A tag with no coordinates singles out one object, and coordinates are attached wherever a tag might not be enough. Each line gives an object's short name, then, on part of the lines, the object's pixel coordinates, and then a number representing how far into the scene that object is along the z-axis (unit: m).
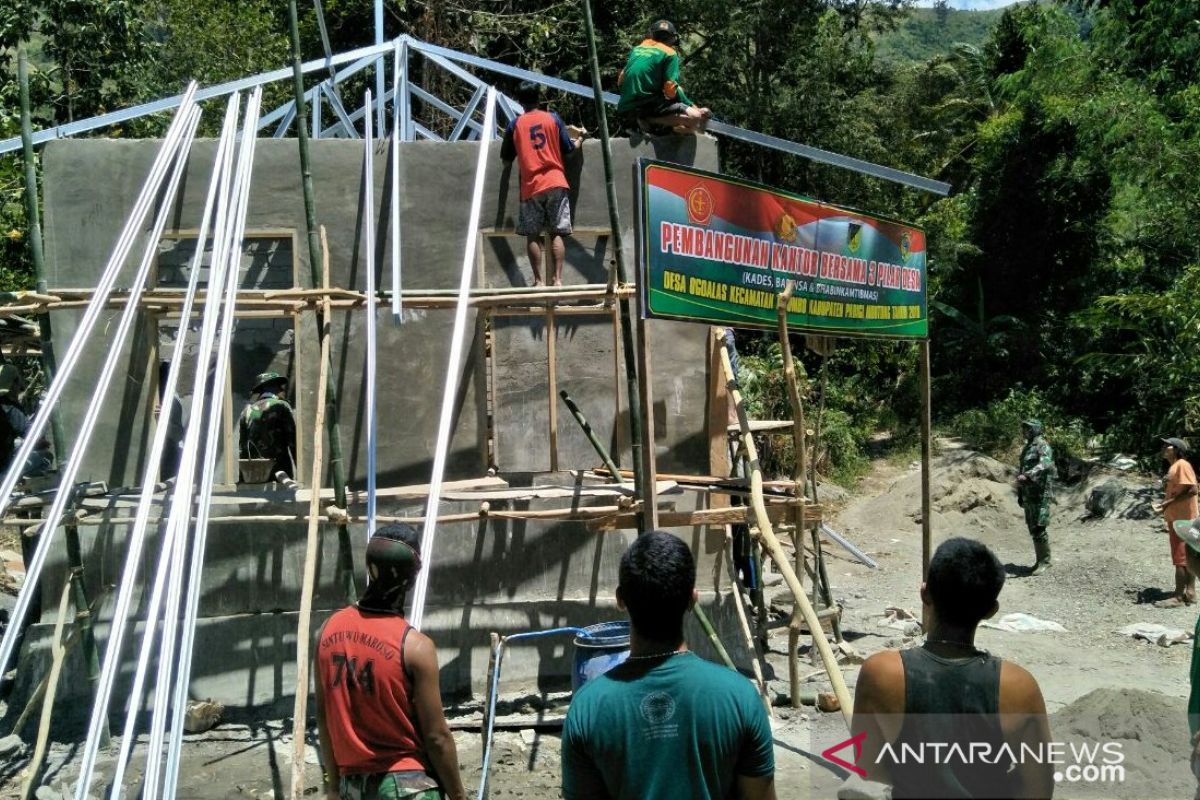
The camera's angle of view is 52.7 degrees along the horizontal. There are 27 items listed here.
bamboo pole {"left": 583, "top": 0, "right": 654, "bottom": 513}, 7.42
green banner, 6.78
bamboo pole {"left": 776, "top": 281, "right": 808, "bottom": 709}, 7.51
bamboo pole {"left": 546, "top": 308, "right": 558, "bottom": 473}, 9.21
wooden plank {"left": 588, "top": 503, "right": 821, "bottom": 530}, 7.98
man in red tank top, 3.94
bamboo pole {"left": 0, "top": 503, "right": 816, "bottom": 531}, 8.00
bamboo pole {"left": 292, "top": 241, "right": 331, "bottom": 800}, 6.25
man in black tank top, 2.96
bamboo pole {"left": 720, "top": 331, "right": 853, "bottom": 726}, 5.67
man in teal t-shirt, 2.85
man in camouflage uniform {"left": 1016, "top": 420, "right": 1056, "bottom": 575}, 14.05
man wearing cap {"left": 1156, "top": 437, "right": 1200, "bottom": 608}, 12.05
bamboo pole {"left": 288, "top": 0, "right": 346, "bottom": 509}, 7.38
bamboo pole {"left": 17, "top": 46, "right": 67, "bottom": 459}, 8.05
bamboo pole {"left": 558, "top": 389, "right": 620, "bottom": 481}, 8.26
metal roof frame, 9.54
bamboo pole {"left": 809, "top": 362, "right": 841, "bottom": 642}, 8.96
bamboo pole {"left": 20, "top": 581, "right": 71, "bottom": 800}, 7.45
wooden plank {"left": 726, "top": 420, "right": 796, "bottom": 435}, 9.76
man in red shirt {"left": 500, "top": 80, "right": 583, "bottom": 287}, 9.46
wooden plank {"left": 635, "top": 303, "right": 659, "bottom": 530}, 6.92
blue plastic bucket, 6.50
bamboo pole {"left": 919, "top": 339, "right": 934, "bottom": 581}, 8.68
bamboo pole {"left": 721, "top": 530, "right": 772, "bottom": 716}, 8.35
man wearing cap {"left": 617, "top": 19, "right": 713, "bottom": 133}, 9.13
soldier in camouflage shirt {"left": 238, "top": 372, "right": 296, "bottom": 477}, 8.99
